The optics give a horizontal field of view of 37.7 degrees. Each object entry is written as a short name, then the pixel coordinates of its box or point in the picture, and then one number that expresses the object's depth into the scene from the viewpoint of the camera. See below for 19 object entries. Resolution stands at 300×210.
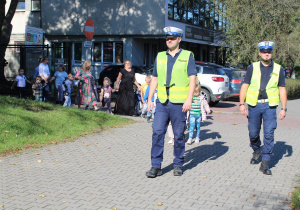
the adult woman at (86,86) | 13.31
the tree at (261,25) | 26.66
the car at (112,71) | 22.47
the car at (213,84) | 17.56
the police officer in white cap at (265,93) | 6.68
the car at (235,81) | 19.81
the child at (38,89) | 14.90
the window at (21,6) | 31.77
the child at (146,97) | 12.22
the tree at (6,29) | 19.91
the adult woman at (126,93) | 13.28
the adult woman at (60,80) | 14.97
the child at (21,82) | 16.04
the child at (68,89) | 14.48
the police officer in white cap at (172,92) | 6.19
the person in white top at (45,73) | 15.30
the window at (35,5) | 31.44
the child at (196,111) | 9.46
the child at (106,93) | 13.63
